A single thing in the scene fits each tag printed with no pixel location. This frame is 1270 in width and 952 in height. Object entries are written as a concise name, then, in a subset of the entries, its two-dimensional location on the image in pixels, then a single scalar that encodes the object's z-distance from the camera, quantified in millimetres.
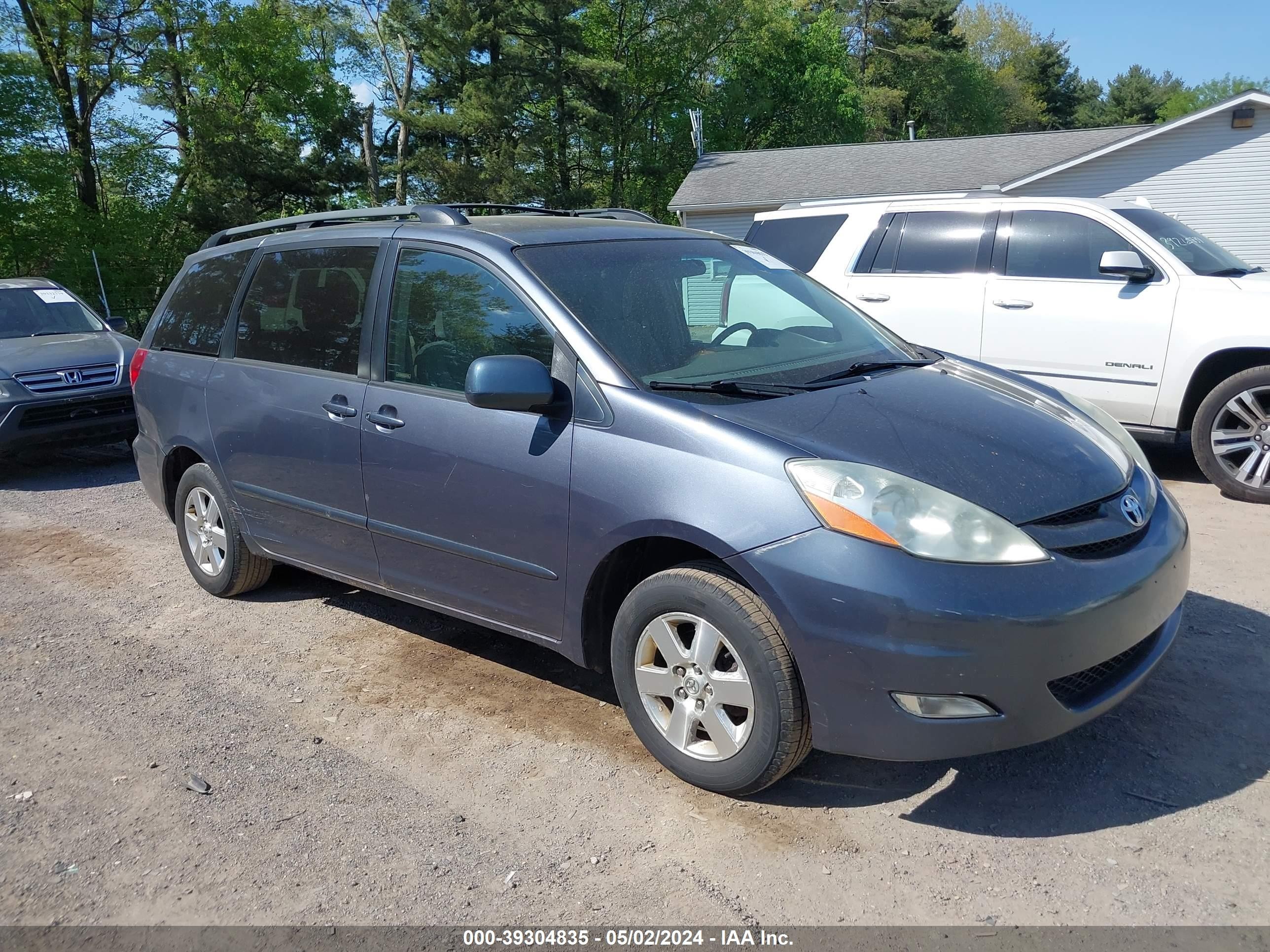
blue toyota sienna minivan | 2826
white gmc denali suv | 6531
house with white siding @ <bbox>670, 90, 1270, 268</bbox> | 20016
